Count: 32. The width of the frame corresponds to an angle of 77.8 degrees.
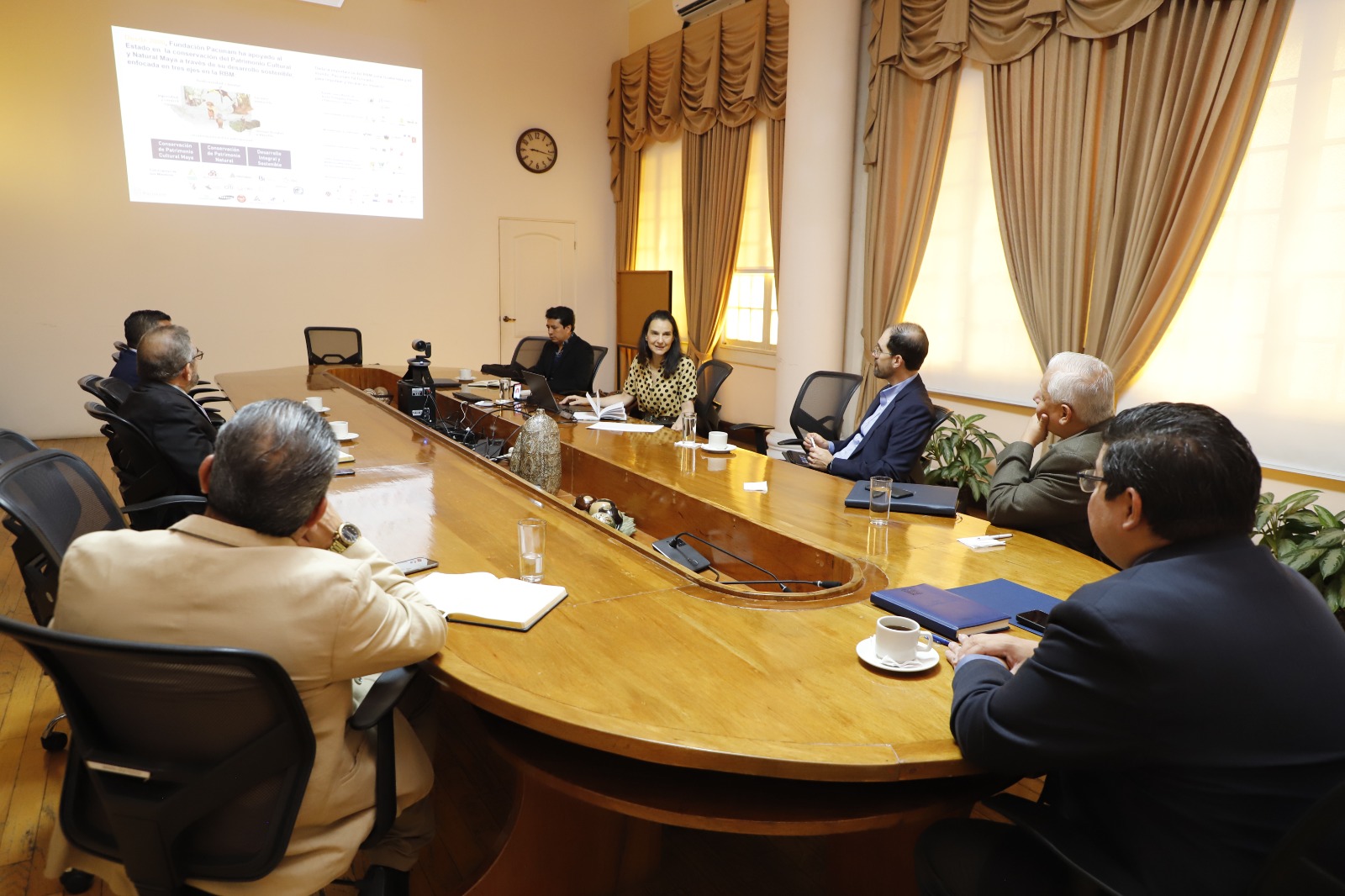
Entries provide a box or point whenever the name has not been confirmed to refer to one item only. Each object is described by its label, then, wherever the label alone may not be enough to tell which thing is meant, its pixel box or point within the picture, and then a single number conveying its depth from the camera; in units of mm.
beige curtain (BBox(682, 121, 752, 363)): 6816
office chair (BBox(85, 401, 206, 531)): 2832
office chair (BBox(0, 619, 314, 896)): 1153
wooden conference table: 1245
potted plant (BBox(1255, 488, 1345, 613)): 2854
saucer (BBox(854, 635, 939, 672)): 1428
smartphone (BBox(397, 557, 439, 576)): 1866
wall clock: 8070
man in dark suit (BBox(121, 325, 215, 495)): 2949
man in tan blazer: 1200
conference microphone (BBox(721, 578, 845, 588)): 1957
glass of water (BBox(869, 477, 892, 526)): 2271
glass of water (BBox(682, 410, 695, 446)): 3435
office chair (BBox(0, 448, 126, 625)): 1615
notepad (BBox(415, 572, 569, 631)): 1610
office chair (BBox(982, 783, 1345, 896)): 905
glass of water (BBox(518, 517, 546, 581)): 1816
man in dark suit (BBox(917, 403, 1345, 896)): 1030
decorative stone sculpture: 2887
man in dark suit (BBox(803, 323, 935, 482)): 3311
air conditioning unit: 6852
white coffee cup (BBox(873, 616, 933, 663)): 1439
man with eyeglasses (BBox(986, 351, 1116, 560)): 2297
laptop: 3885
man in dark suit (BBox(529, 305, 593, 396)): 5676
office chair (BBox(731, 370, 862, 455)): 4547
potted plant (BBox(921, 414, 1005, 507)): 4680
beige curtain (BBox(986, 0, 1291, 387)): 3619
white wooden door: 8164
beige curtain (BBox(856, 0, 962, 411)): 5113
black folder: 2434
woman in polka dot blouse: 4691
